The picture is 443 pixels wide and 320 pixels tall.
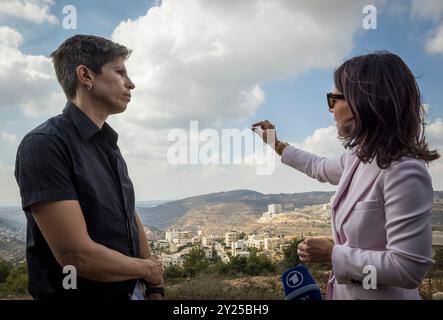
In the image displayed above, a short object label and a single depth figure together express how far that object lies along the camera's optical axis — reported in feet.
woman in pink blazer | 3.64
